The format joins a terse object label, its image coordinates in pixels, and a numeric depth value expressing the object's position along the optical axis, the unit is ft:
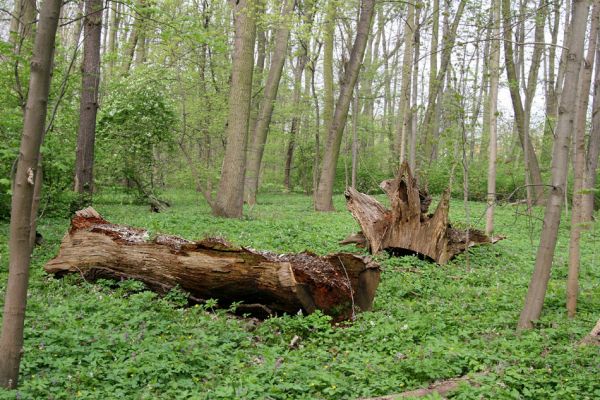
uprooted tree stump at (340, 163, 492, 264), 30.53
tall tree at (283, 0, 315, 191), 89.65
